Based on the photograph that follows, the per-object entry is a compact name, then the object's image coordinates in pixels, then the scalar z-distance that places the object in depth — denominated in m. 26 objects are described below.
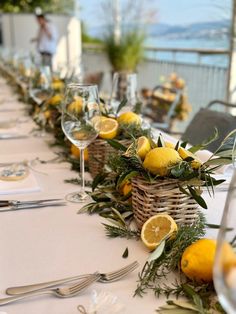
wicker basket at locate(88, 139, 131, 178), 1.12
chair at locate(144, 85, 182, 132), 3.28
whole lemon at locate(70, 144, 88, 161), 1.23
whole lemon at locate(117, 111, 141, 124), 1.15
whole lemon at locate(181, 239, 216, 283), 0.62
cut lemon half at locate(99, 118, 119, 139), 1.11
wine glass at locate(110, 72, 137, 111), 1.56
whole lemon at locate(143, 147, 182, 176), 0.77
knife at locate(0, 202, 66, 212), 0.94
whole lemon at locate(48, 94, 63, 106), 1.58
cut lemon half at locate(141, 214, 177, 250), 0.74
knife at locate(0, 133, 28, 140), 1.66
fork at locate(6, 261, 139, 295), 0.63
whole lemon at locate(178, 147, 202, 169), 0.79
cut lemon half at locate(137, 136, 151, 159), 0.83
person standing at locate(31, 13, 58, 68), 7.04
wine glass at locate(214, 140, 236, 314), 0.41
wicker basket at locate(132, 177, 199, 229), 0.76
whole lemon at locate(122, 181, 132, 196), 0.92
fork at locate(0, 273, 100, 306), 0.62
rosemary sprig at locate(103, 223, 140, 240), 0.82
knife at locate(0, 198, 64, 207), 0.96
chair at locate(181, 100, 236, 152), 1.73
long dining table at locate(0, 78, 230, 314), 0.62
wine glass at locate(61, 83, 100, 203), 1.01
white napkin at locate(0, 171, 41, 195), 1.04
